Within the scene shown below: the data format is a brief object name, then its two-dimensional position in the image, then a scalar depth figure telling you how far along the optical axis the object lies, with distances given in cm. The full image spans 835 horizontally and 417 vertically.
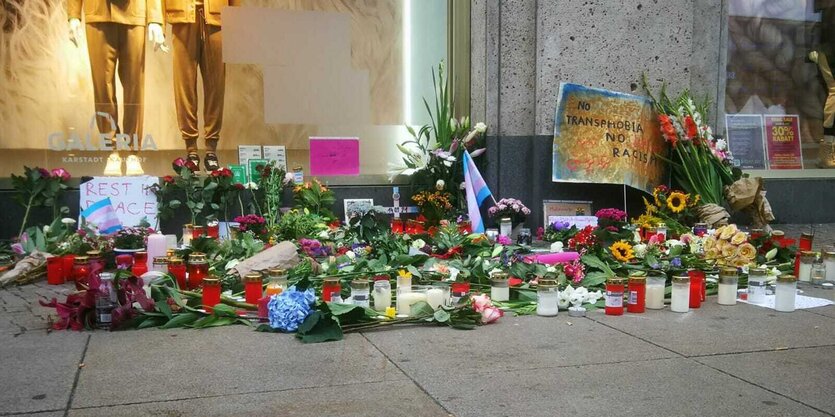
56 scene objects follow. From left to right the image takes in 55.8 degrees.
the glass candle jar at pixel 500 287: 509
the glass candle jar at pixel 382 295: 473
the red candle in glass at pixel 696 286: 505
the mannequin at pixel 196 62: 827
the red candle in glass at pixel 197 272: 502
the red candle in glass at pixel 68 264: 586
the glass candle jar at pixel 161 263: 512
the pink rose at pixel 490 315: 459
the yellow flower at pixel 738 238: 589
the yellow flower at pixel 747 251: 588
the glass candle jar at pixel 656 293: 504
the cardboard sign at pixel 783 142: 993
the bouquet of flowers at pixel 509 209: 772
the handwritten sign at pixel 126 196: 755
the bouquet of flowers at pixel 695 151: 812
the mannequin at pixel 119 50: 797
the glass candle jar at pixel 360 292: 456
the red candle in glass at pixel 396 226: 795
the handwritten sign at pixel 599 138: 809
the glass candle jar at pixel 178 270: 500
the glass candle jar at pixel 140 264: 522
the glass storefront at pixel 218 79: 785
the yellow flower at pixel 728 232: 594
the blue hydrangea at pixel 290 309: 428
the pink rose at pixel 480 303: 461
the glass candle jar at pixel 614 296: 479
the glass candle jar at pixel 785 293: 498
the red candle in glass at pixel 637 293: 491
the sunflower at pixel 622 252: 576
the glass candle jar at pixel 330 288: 463
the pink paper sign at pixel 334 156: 855
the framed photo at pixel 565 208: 827
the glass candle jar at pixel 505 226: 769
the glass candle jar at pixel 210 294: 461
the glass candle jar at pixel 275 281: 464
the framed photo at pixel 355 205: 831
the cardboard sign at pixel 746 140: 977
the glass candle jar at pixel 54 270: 579
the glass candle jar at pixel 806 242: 643
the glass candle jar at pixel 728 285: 517
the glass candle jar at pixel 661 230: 669
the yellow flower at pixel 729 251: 593
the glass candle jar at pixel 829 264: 599
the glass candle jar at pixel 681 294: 491
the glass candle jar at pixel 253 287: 475
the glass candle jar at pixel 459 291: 476
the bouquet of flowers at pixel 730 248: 589
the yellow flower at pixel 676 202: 769
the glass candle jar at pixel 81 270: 500
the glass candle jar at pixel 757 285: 525
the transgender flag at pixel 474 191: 780
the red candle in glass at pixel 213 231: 703
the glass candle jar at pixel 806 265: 588
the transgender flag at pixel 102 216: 704
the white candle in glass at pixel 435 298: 467
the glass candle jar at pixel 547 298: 479
